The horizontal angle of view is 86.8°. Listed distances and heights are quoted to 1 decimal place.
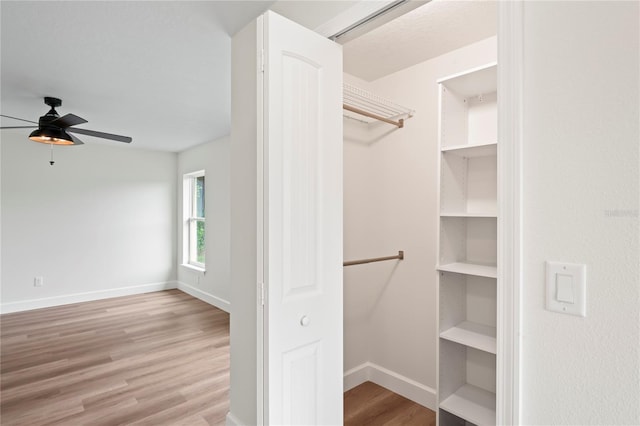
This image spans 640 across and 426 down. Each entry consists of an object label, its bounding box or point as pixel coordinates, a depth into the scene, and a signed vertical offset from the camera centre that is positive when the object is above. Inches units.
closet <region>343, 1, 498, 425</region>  75.7 -6.0
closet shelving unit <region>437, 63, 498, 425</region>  73.9 -8.9
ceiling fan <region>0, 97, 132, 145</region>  112.9 +28.5
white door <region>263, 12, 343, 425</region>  49.1 -2.4
